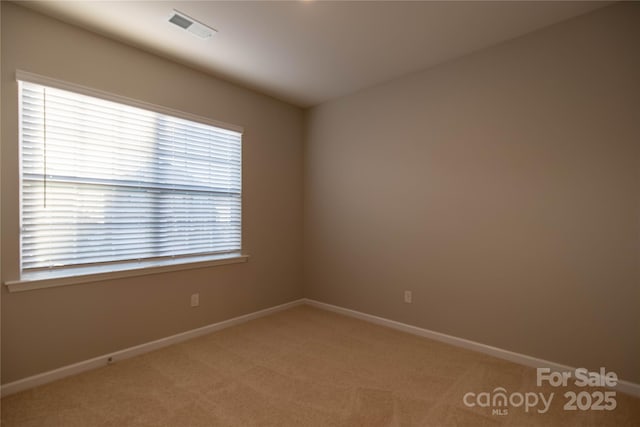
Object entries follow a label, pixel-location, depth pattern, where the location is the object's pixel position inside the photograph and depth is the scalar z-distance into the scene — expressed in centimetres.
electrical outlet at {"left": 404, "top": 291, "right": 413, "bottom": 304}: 328
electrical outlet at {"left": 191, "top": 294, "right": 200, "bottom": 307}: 314
